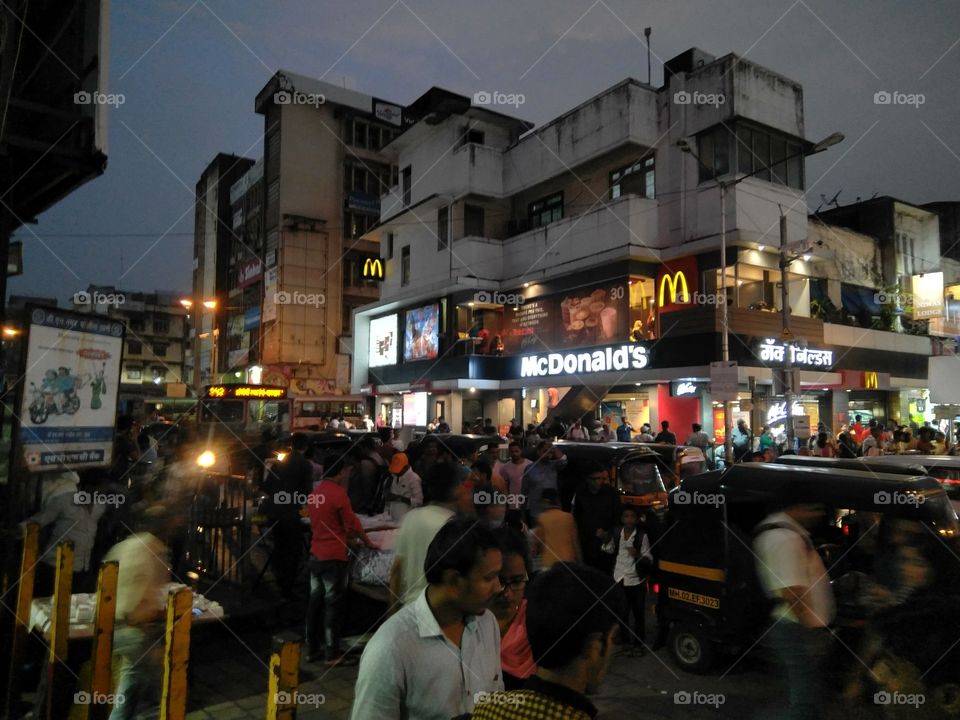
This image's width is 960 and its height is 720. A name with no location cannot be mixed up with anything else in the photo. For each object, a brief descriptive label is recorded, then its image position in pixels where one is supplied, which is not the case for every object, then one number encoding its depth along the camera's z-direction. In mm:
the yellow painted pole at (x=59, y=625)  4602
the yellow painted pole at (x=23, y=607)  4883
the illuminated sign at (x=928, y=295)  24688
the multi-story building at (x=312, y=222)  41625
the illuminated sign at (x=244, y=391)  19812
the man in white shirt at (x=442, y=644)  2229
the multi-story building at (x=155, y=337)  62500
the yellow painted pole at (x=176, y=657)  3502
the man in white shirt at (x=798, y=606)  3807
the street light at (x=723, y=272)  15609
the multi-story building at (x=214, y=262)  52250
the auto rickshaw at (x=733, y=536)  4863
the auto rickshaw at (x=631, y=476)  9703
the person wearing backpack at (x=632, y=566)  6516
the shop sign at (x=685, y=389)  19973
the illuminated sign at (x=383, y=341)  32531
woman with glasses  3822
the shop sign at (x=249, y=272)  44675
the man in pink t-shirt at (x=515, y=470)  9523
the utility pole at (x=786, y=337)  16003
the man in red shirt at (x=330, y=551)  6094
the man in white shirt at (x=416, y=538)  4637
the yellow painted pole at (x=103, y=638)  4152
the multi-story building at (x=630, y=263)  20234
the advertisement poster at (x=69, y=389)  4949
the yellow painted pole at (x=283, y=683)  2678
